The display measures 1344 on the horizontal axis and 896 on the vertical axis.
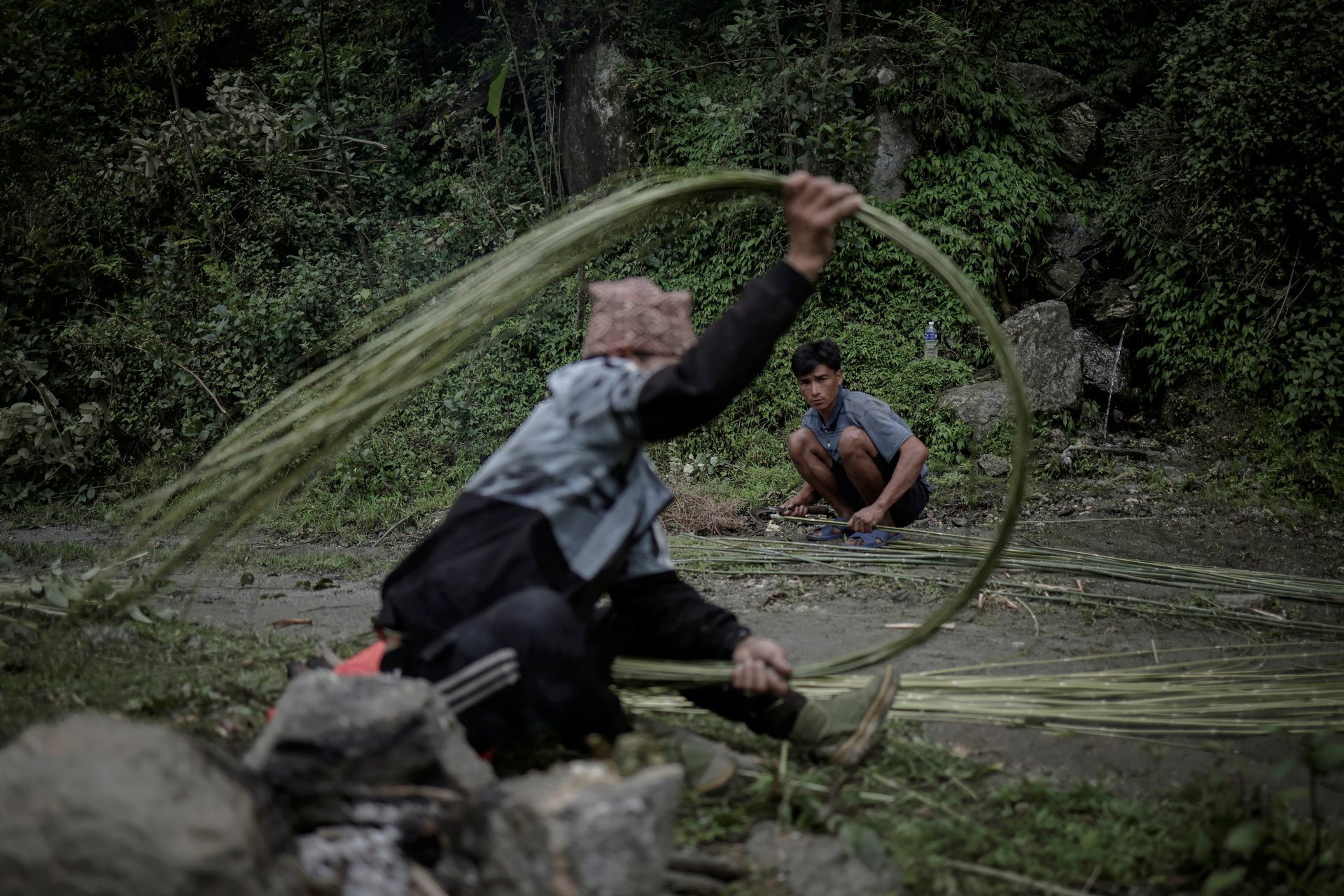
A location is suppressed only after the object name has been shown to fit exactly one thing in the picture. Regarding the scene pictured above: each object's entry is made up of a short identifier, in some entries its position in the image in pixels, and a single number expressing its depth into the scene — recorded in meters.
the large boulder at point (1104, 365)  7.28
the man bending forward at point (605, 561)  1.85
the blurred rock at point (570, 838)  1.39
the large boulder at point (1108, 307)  7.32
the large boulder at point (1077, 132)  7.82
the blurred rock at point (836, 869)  1.71
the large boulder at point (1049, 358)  7.01
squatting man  4.82
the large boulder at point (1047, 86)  7.88
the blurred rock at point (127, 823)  1.27
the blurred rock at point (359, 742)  1.61
